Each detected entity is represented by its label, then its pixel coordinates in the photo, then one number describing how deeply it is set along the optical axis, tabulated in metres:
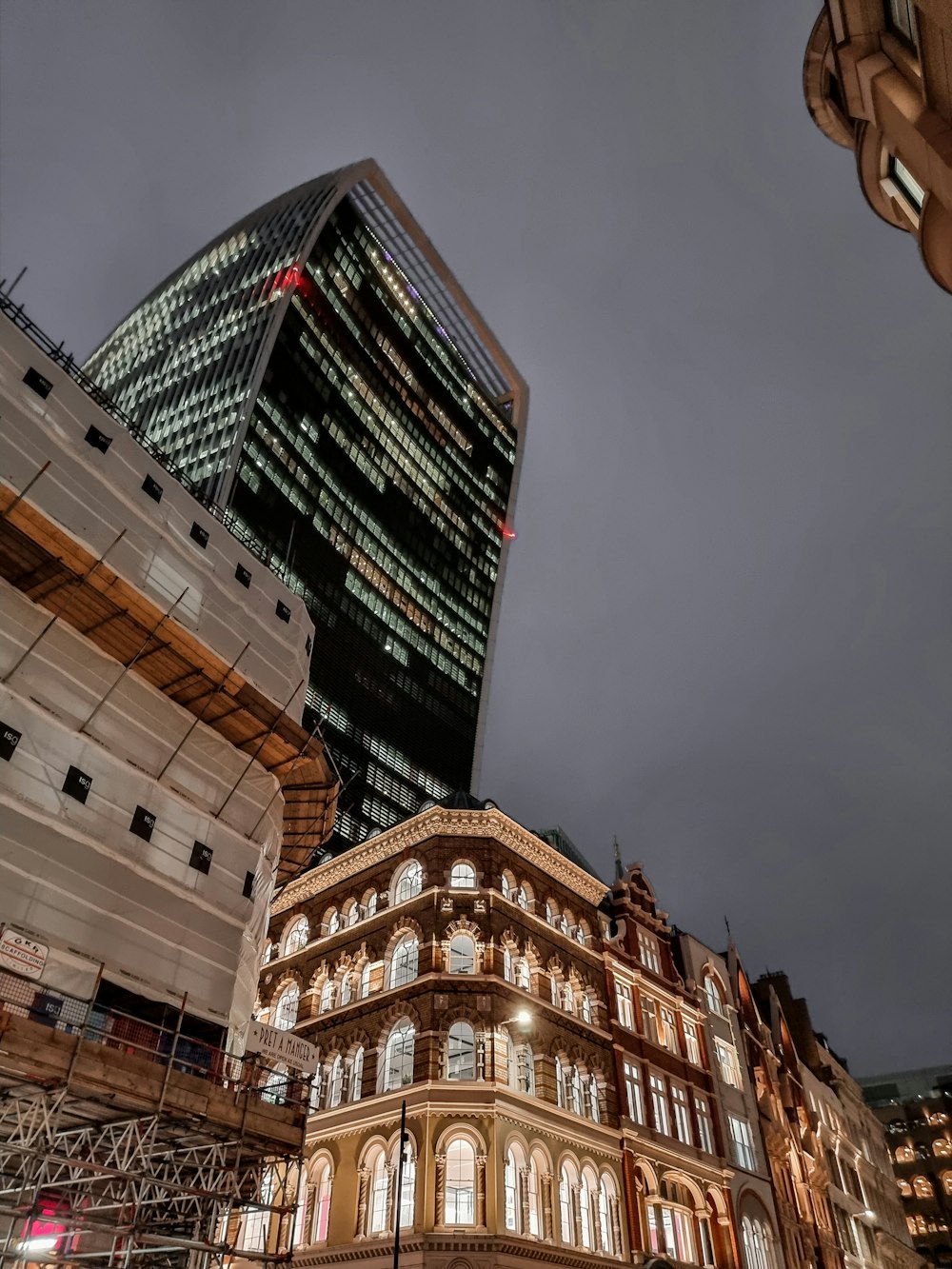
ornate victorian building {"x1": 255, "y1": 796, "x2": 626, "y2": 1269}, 31.08
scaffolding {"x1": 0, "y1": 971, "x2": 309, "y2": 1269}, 16.20
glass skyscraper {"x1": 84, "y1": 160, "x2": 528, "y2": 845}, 116.62
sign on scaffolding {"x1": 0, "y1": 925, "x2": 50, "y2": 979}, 17.41
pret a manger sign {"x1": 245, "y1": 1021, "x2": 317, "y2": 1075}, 22.12
